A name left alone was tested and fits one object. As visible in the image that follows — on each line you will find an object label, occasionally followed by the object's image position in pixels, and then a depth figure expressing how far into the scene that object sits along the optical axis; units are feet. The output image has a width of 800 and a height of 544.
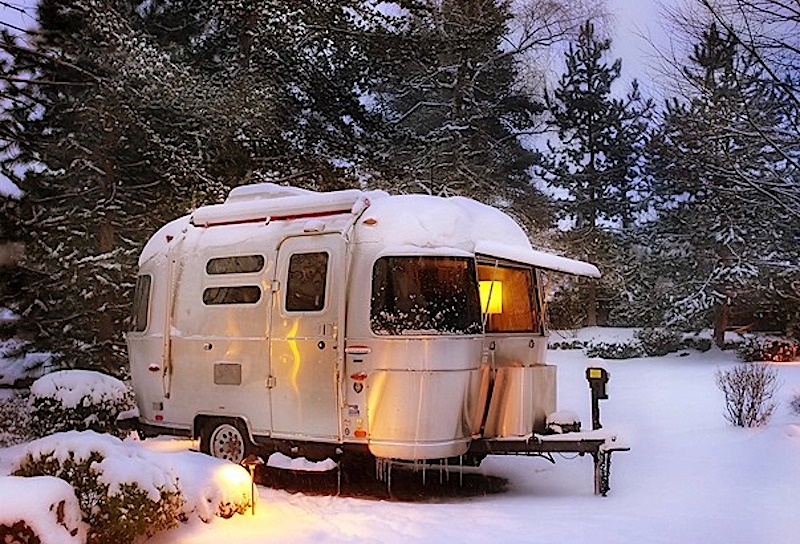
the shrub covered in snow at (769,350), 78.12
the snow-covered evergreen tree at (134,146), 51.47
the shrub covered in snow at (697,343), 91.04
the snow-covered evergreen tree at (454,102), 66.39
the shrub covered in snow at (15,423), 36.94
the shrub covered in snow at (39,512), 15.67
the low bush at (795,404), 43.64
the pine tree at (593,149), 108.58
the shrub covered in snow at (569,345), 94.68
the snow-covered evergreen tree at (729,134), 36.63
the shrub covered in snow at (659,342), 90.48
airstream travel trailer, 26.37
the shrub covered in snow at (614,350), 89.35
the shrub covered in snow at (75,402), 35.06
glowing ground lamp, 22.63
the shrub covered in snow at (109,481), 17.90
